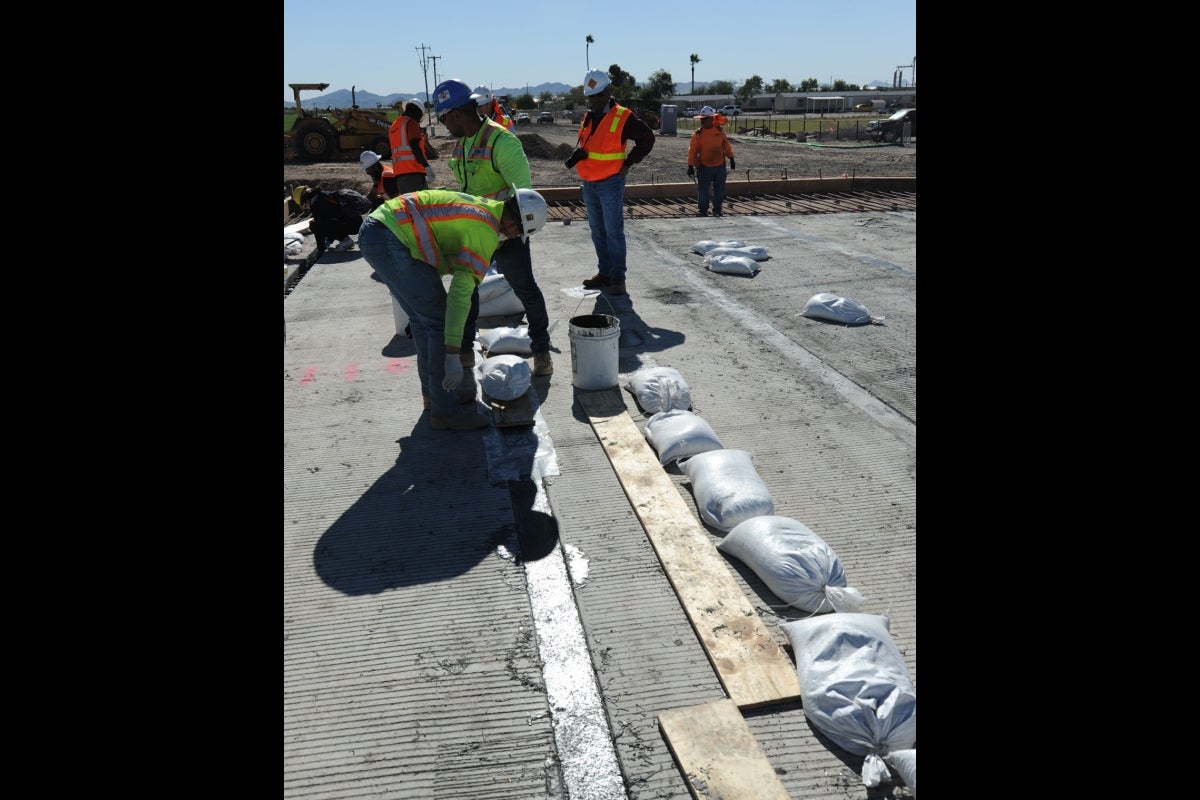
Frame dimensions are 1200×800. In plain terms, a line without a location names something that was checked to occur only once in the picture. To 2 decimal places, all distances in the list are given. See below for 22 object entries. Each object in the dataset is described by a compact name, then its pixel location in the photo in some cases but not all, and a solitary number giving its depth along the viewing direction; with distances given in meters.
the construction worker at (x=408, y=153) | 8.14
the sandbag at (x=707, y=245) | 9.13
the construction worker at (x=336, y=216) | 9.86
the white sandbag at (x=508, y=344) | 5.79
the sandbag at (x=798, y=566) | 3.03
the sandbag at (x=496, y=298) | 6.70
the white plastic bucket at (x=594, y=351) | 5.12
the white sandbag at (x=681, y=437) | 4.27
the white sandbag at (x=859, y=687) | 2.40
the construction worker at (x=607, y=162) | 7.18
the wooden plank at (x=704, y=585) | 2.71
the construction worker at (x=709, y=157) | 11.12
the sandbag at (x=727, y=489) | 3.62
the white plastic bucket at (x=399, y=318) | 6.13
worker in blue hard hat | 5.26
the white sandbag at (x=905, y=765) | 2.26
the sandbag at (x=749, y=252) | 8.77
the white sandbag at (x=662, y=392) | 4.91
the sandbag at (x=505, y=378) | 4.86
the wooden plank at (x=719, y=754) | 2.29
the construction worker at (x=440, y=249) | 4.27
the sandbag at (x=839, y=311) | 6.70
